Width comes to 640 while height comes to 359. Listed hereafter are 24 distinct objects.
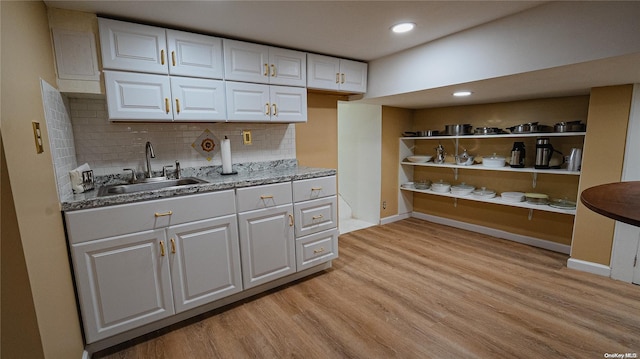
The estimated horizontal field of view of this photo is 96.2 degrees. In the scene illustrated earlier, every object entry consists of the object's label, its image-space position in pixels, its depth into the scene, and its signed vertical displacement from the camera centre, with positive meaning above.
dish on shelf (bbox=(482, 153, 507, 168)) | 3.31 -0.30
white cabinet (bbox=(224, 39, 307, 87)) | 2.29 +0.65
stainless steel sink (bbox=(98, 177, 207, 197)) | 2.05 -0.32
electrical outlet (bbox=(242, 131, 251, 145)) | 2.75 +0.03
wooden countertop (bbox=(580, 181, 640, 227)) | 0.92 -0.25
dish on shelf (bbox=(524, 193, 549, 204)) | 3.10 -0.68
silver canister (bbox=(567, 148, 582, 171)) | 2.79 -0.24
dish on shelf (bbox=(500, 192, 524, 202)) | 3.23 -0.69
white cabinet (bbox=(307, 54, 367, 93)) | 2.76 +0.65
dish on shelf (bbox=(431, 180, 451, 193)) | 3.88 -0.68
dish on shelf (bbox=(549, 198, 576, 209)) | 2.90 -0.72
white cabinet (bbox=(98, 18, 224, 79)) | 1.86 +0.64
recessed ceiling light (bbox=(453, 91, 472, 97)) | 2.78 +0.42
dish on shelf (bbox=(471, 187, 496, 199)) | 3.49 -0.70
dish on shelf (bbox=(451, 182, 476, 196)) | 3.70 -0.69
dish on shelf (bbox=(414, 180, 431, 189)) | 4.15 -0.69
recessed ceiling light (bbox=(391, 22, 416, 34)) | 2.11 +0.82
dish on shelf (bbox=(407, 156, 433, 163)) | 4.09 -0.31
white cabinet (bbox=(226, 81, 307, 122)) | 2.34 +0.32
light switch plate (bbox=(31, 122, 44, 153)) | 1.20 +0.04
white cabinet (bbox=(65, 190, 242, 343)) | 1.63 -0.73
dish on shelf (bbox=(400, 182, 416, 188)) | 4.25 -0.70
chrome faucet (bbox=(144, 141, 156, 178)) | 2.21 -0.09
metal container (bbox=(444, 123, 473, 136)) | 3.57 +0.09
